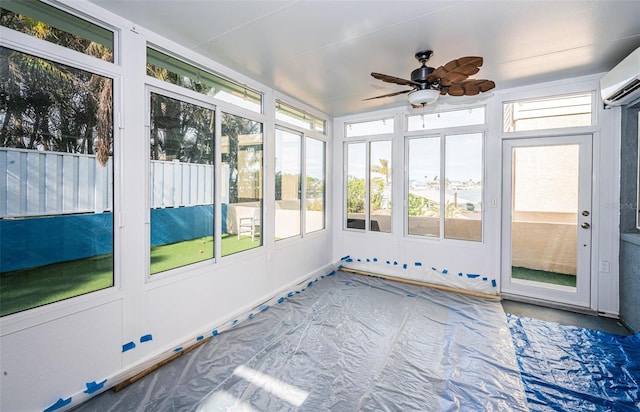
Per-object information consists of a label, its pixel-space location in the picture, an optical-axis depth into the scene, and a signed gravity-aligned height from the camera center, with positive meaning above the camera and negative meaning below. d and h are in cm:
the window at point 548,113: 345 +119
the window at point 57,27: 172 +117
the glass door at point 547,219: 348 -18
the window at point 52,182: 172 +13
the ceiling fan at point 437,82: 228 +108
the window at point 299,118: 403 +134
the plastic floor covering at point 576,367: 196 -133
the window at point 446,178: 409 +40
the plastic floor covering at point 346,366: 196 -136
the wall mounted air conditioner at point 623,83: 245 +117
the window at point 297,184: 404 +31
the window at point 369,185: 482 +32
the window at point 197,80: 248 +124
